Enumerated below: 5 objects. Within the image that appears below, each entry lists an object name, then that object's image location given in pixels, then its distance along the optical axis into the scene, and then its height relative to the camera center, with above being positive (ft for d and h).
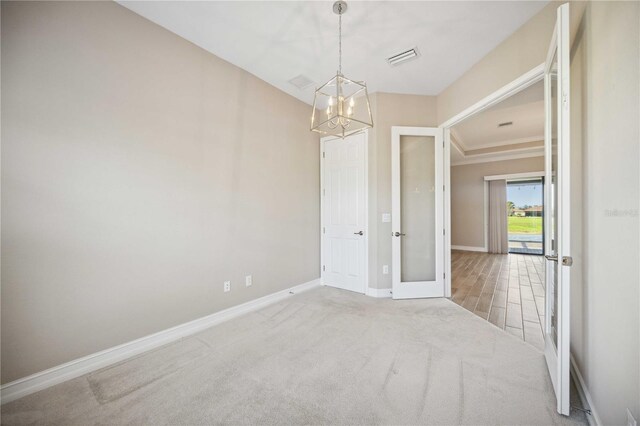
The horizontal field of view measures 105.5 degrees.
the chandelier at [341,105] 6.27 +5.50
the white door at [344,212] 12.51 +0.09
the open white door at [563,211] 4.66 +0.06
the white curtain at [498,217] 23.67 -0.32
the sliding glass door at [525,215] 23.85 -0.12
